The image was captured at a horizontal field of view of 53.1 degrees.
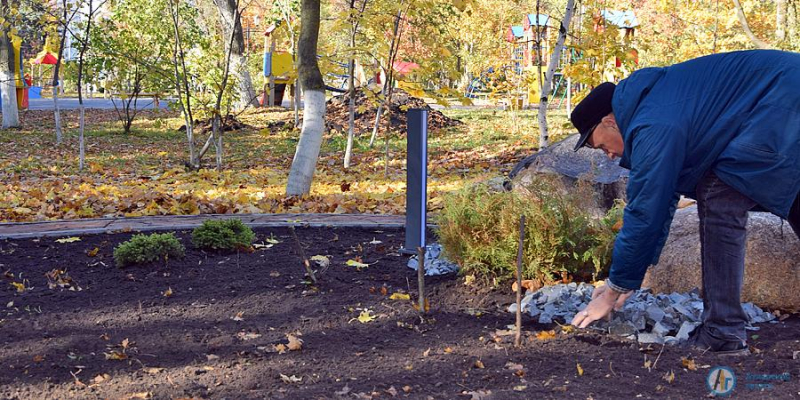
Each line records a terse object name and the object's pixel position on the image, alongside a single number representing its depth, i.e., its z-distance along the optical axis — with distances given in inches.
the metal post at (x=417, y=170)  176.1
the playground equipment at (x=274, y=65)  817.5
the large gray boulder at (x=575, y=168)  226.2
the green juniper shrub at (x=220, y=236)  193.9
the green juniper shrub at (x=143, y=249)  181.0
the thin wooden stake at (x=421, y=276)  143.2
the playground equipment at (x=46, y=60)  458.7
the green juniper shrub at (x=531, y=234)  163.9
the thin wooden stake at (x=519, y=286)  127.6
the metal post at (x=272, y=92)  846.9
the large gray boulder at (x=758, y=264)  153.6
